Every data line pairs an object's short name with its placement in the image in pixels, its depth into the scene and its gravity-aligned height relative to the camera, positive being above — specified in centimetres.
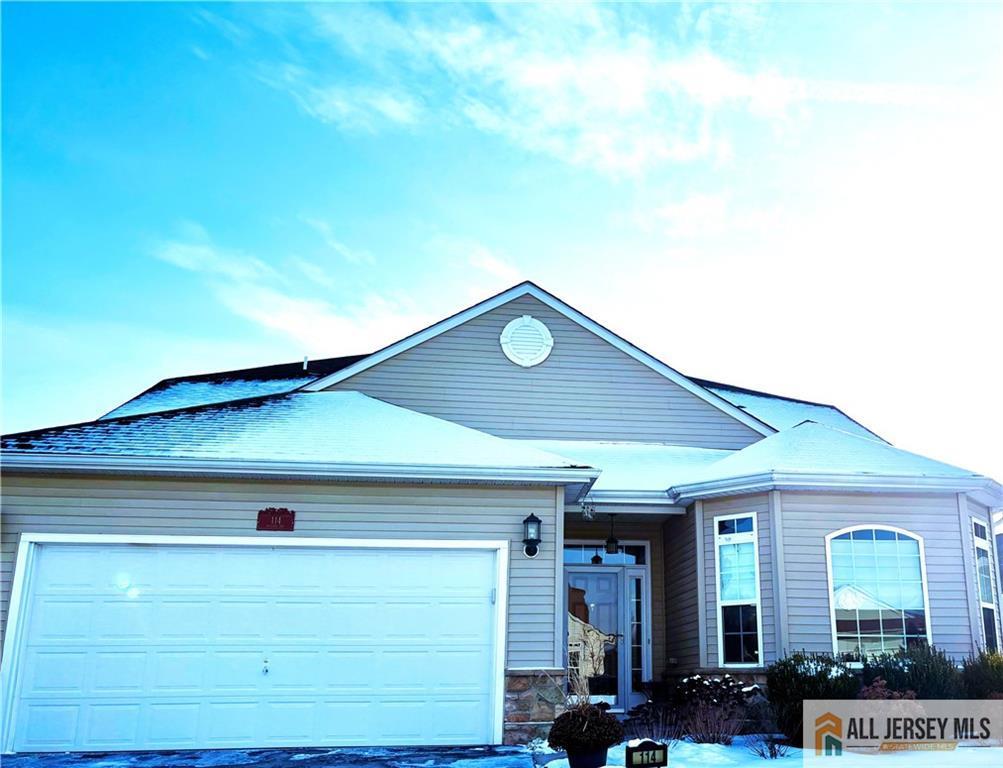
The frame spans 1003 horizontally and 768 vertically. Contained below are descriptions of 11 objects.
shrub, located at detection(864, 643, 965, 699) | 929 -33
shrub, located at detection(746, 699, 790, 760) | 852 -99
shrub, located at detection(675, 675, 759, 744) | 922 -75
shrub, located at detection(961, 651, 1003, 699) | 948 -35
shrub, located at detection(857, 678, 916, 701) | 884 -51
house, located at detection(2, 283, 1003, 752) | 955 +67
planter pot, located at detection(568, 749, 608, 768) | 800 -109
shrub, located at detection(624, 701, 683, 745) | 941 -96
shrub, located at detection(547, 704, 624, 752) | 799 -86
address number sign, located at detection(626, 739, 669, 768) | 704 -93
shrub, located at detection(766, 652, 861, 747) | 907 -47
